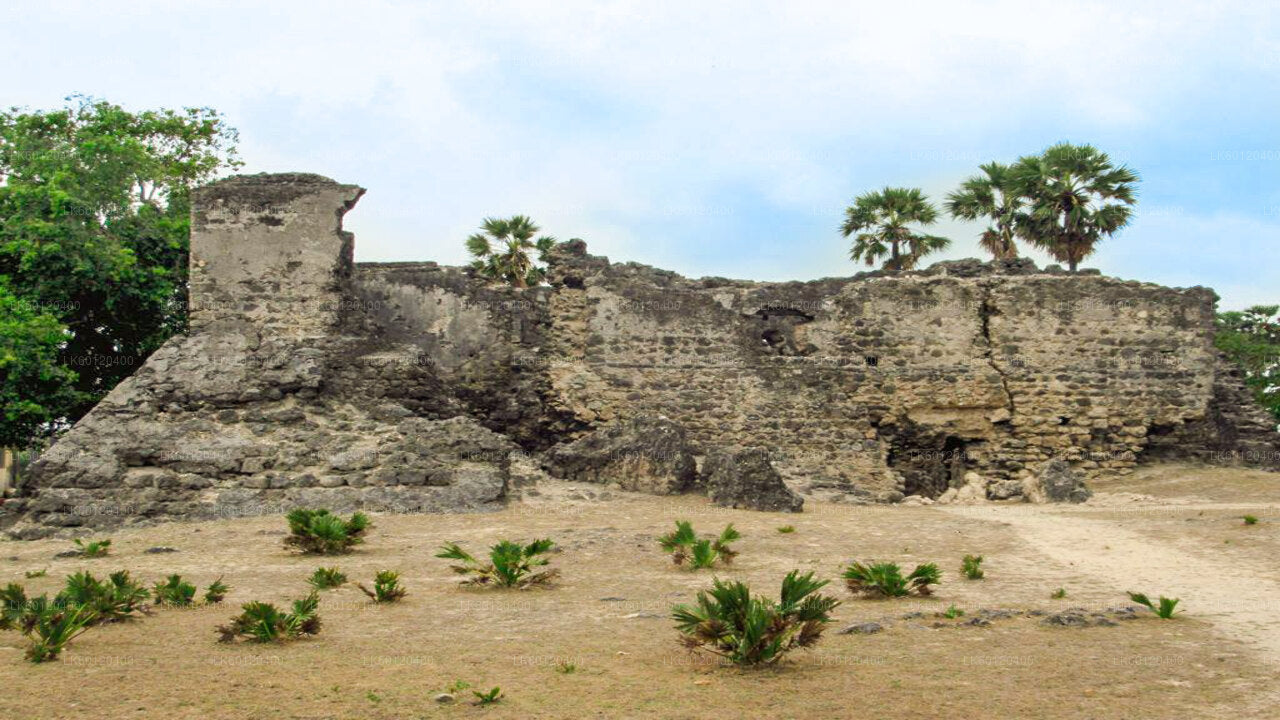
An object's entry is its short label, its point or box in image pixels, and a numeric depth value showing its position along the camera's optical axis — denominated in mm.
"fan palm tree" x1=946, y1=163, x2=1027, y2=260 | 25266
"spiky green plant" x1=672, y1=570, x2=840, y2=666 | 6445
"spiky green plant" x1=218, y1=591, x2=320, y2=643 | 7129
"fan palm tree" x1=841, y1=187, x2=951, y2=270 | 26750
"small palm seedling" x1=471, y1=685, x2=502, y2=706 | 5770
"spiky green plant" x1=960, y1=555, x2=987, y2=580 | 9352
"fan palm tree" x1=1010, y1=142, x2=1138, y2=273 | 23875
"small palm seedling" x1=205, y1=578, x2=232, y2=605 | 8641
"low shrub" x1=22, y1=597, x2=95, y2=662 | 6707
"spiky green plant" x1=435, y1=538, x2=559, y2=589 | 9234
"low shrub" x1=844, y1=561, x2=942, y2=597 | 8555
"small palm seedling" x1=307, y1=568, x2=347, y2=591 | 9227
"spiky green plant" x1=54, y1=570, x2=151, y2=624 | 7797
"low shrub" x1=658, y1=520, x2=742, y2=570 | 9922
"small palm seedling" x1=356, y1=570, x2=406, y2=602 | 8555
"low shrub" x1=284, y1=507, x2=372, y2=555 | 11156
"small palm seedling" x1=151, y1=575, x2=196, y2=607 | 8555
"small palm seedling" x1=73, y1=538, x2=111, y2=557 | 11547
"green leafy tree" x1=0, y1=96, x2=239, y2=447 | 20984
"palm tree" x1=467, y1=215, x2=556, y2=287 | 28594
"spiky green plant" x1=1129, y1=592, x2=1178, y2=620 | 7531
